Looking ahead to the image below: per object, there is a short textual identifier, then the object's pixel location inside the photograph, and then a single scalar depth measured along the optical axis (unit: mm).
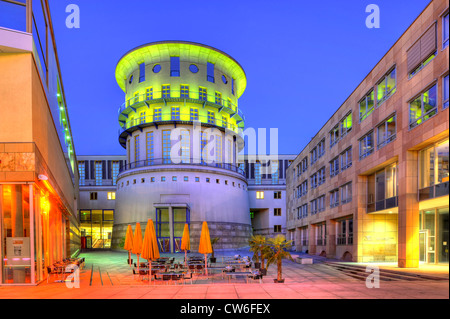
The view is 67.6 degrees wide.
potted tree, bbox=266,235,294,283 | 14781
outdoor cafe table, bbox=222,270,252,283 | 14998
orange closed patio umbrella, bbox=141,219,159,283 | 15867
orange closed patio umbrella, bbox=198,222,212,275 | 17234
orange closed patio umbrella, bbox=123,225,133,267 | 20297
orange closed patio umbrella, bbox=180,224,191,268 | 21297
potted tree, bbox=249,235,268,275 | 19734
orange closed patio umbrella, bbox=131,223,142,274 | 17938
